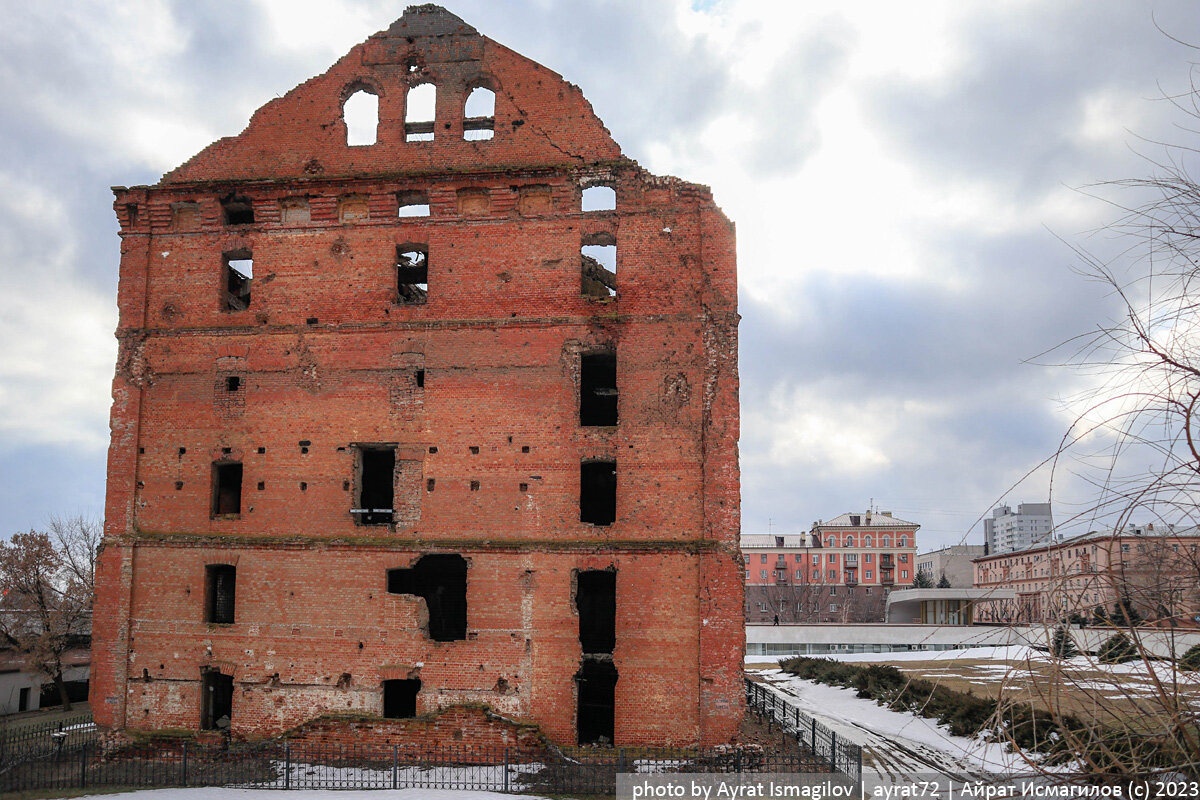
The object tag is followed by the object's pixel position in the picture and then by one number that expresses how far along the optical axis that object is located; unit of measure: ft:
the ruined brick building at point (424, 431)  58.23
